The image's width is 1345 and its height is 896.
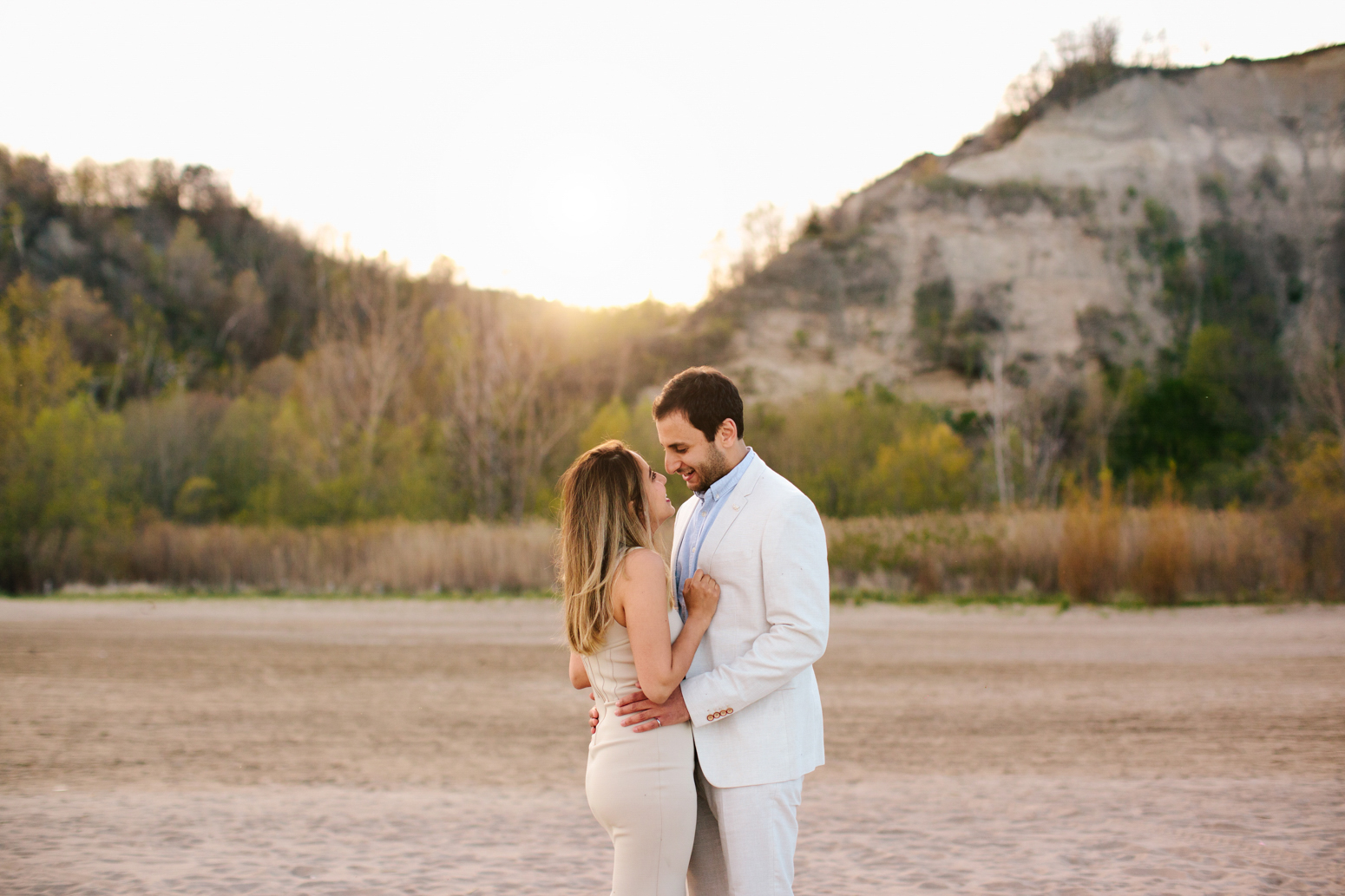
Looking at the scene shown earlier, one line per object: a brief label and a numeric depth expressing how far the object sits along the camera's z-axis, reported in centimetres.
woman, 301
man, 302
